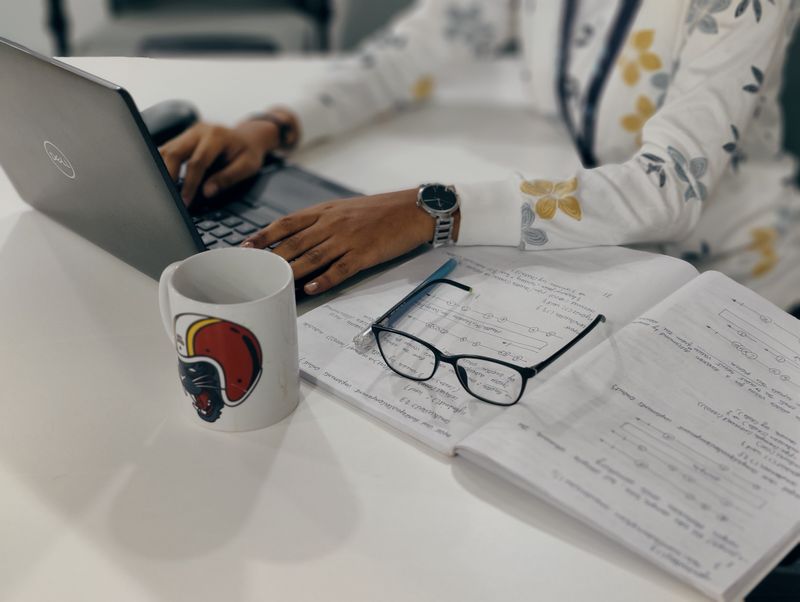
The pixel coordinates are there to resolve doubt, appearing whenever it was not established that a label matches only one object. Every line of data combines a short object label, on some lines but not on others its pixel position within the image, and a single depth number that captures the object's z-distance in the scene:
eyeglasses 0.63
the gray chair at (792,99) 1.38
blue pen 0.70
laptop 0.65
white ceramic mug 0.57
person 0.84
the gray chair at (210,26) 2.03
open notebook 0.53
